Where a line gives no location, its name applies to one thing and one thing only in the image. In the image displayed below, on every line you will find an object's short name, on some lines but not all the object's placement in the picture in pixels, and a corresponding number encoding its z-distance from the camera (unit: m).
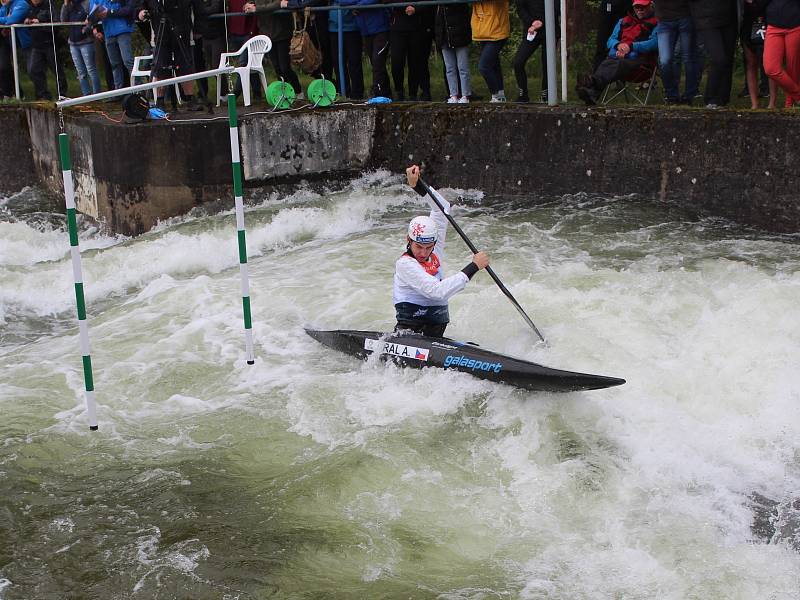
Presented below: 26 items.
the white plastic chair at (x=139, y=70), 12.52
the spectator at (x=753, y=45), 10.05
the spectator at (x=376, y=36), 12.38
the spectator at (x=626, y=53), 11.02
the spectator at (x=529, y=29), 11.21
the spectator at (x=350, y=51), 12.77
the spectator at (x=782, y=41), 9.46
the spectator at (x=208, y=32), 12.96
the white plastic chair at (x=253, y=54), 11.88
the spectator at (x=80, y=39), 13.84
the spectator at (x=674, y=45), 10.24
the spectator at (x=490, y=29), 11.34
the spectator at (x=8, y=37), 14.95
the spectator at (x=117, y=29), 13.09
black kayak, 6.89
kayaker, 7.38
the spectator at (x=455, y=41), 11.57
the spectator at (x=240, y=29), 13.25
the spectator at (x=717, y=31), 9.93
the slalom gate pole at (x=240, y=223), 7.11
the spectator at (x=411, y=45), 12.12
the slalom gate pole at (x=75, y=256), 6.11
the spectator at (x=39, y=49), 15.14
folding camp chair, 11.34
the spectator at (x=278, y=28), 12.80
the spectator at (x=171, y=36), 12.06
